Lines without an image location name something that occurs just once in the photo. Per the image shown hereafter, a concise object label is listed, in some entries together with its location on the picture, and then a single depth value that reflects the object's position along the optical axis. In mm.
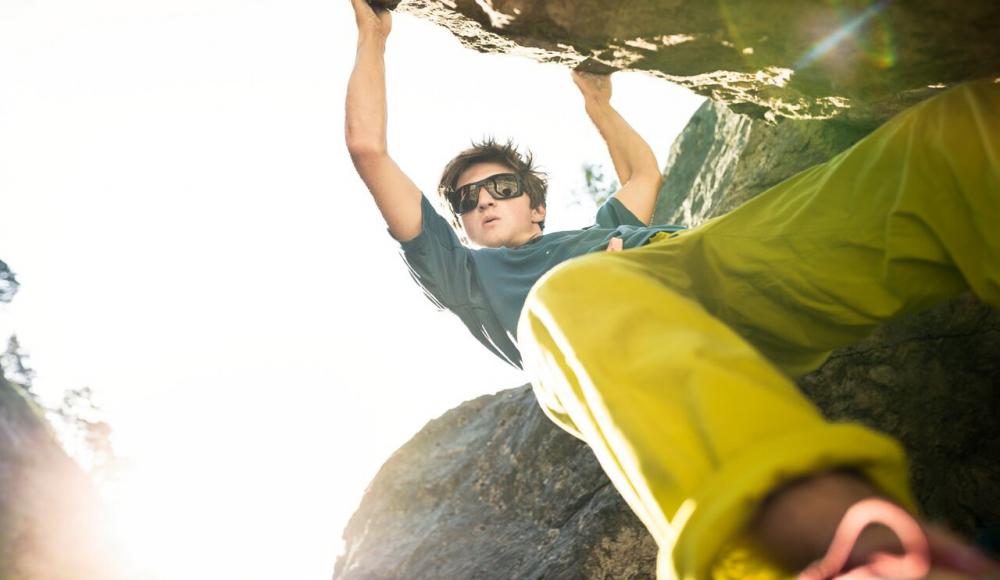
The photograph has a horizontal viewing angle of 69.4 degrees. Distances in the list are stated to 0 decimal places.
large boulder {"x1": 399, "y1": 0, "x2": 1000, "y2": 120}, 1790
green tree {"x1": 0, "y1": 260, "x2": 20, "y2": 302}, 5824
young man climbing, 915
